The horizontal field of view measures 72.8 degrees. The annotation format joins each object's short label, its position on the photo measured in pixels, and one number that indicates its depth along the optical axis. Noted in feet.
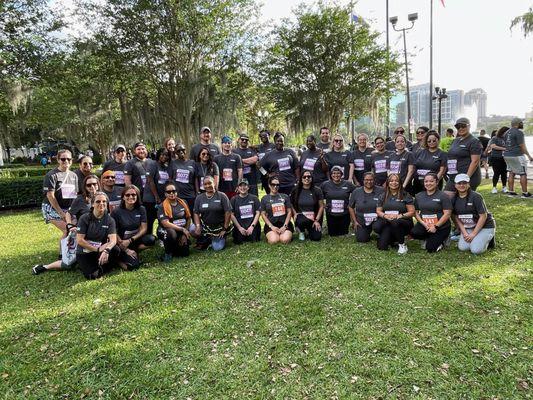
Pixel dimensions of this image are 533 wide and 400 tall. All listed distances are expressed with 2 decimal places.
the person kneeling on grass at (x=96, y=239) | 15.96
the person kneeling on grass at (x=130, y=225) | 17.31
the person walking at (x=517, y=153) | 27.01
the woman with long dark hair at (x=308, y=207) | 20.59
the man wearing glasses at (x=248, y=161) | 23.16
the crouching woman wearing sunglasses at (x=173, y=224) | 18.30
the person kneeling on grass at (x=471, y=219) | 16.58
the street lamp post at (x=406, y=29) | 52.39
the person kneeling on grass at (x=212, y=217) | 19.52
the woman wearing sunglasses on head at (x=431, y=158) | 18.93
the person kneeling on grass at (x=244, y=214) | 20.53
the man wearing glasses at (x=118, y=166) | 20.61
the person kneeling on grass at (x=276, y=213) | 20.43
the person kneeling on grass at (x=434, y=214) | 17.22
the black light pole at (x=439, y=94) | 62.28
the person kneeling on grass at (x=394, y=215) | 17.95
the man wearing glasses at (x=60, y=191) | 17.83
